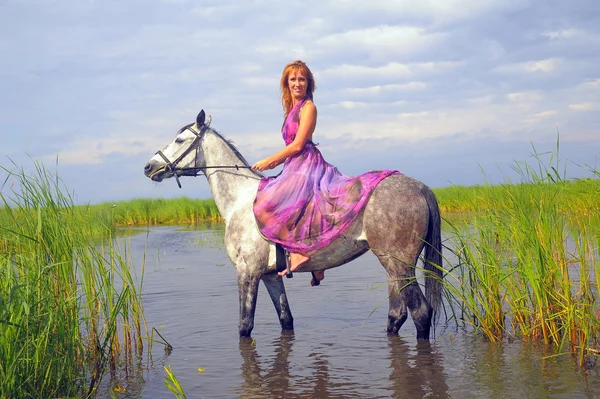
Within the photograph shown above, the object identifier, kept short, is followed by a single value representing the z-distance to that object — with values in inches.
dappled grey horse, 223.8
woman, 228.8
